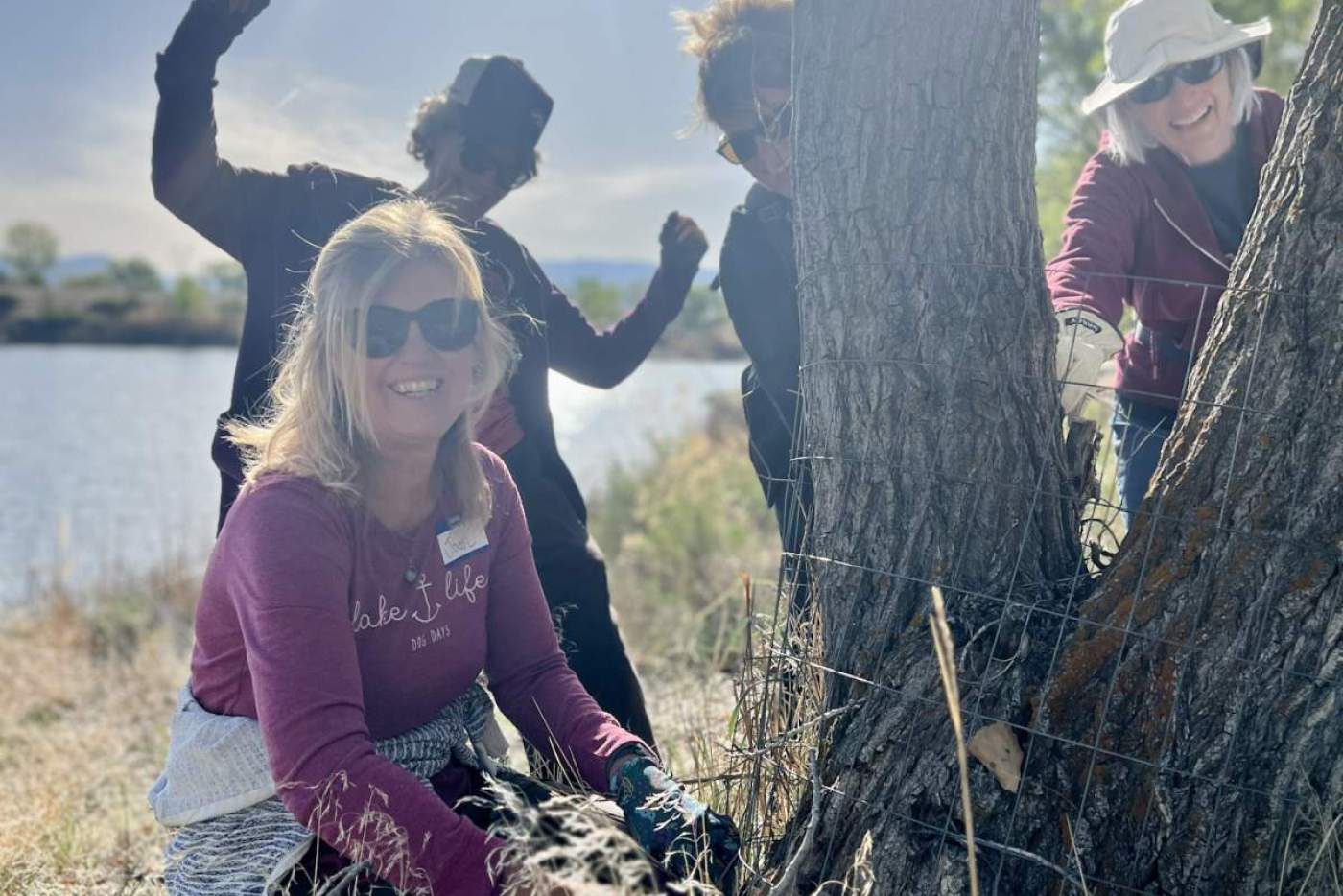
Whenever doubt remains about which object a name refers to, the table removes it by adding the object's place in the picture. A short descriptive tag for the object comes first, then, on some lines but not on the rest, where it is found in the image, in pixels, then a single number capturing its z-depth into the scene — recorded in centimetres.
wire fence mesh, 201
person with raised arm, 293
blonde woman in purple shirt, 210
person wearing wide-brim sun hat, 304
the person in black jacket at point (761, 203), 315
